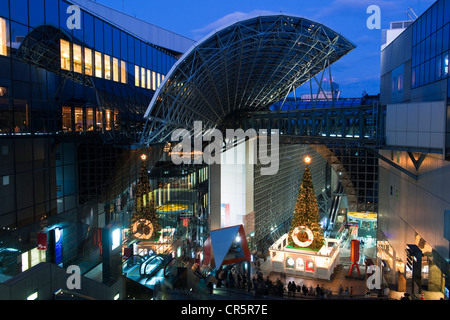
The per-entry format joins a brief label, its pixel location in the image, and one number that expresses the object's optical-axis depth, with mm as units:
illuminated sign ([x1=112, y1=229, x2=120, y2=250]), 20484
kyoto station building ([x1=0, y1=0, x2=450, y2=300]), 17891
